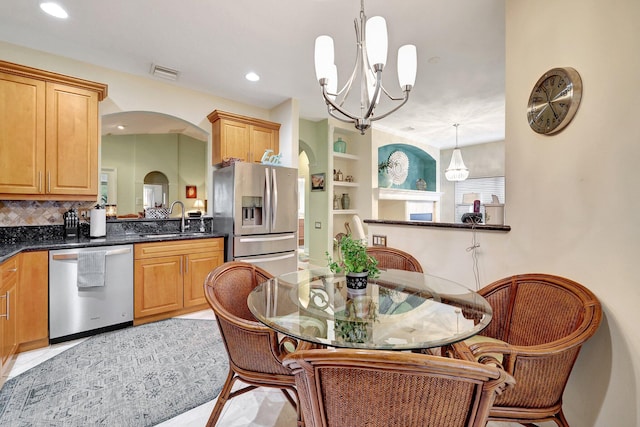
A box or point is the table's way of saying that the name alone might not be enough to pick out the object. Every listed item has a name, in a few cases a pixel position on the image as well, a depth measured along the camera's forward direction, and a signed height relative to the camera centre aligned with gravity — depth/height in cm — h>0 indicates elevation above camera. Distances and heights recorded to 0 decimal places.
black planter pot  158 -39
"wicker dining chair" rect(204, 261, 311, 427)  127 -68
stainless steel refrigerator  339 -1
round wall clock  148 +65
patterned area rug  163 -119
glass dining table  107 -48
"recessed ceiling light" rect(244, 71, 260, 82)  327 +164
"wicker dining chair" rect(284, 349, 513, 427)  62 -42
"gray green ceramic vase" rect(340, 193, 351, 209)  558 +24
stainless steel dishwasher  240 -77
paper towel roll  291 -12
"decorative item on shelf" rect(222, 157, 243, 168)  350 +67
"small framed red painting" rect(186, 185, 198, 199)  700 +51
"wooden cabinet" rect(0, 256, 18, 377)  184 -72
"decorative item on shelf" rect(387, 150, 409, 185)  627 +109
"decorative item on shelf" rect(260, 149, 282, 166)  375 +74
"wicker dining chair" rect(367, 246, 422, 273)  224 -38
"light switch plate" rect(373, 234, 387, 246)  285 -28
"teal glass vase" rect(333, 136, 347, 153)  533 +130
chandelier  155 +91
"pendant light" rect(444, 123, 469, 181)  542 +87
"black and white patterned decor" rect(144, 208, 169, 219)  398 -2
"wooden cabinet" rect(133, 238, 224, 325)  283 -69
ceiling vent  309 +161
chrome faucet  360 -17
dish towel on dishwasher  247 -52
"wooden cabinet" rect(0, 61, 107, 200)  240 +71
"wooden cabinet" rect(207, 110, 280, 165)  368 +107
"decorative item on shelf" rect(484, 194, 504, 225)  216 +0
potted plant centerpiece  156 -29
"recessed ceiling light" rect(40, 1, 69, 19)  213 +160
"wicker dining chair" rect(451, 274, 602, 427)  109 -57
